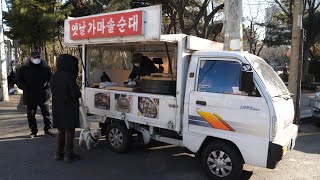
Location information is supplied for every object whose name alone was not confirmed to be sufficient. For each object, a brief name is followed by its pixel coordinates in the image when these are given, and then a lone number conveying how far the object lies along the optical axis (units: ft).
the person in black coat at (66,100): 14.18
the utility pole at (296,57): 21.74
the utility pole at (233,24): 17.24
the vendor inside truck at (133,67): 14.44
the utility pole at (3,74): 32.79
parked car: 22.72
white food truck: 11.44
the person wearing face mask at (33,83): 18.05
